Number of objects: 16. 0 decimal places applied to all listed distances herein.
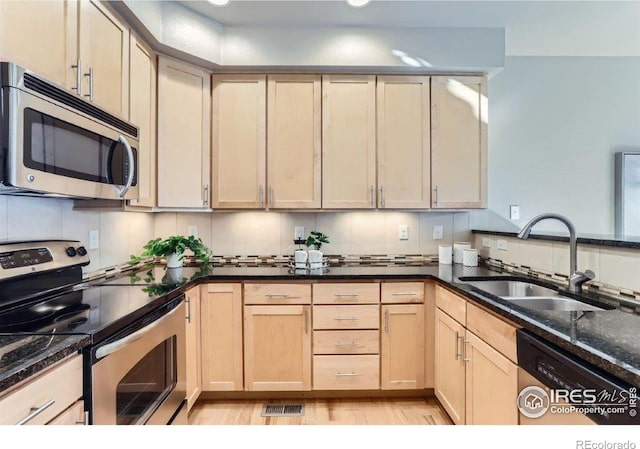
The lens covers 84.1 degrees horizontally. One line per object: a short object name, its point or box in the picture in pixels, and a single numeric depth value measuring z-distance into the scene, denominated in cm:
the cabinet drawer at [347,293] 228
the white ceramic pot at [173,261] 238
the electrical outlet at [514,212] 286
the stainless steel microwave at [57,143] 107
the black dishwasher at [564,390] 86
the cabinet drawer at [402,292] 229
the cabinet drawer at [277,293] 227
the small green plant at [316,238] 258
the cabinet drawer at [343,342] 228
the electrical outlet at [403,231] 286
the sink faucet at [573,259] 164
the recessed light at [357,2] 212
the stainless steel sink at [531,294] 161
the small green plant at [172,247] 229
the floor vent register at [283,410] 220
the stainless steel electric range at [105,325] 112
